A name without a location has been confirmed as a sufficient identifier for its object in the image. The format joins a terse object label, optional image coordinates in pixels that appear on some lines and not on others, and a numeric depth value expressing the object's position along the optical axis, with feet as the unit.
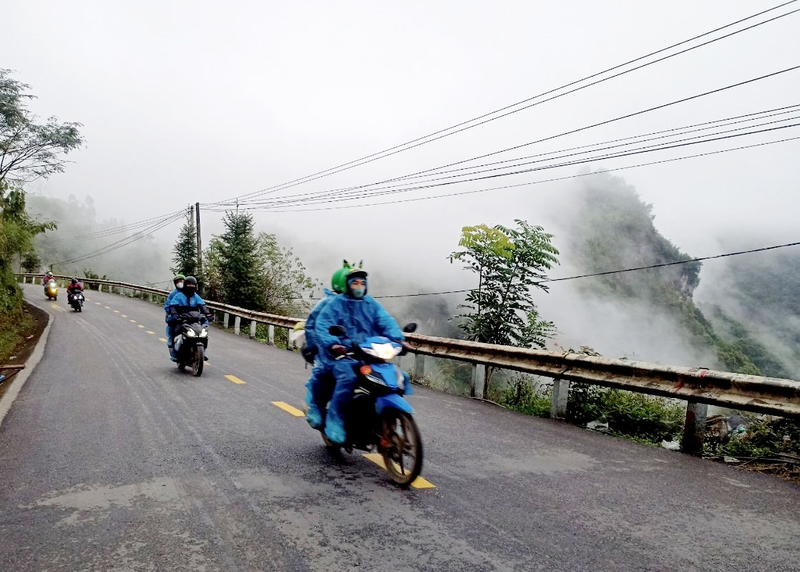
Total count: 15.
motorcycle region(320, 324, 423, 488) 14.78
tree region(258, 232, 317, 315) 93.50
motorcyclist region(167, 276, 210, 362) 36.63
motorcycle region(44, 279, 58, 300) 113.60
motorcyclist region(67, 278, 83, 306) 90.01
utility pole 104.53
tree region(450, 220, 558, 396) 39.42
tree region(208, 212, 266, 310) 88.12
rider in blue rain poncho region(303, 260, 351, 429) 17.21
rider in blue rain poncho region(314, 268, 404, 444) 16.06
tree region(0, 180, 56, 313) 67.26
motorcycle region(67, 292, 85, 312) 88.63
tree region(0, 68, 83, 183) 96.53
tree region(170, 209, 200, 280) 110.73
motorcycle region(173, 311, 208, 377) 34.68
